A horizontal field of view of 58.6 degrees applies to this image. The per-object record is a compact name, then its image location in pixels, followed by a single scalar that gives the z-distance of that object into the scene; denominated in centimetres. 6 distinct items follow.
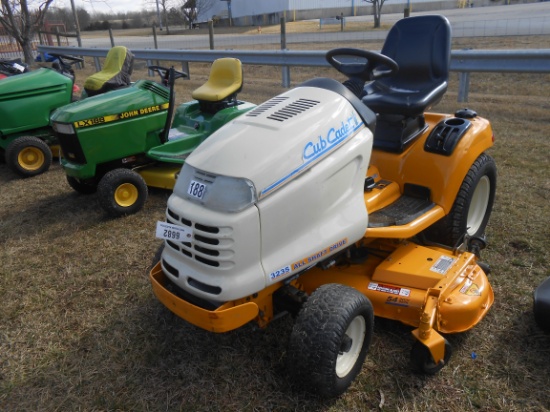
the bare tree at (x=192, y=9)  4572
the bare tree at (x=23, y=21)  1053
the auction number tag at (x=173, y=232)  200
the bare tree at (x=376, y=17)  2689
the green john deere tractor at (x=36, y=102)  530
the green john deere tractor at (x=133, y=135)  411
